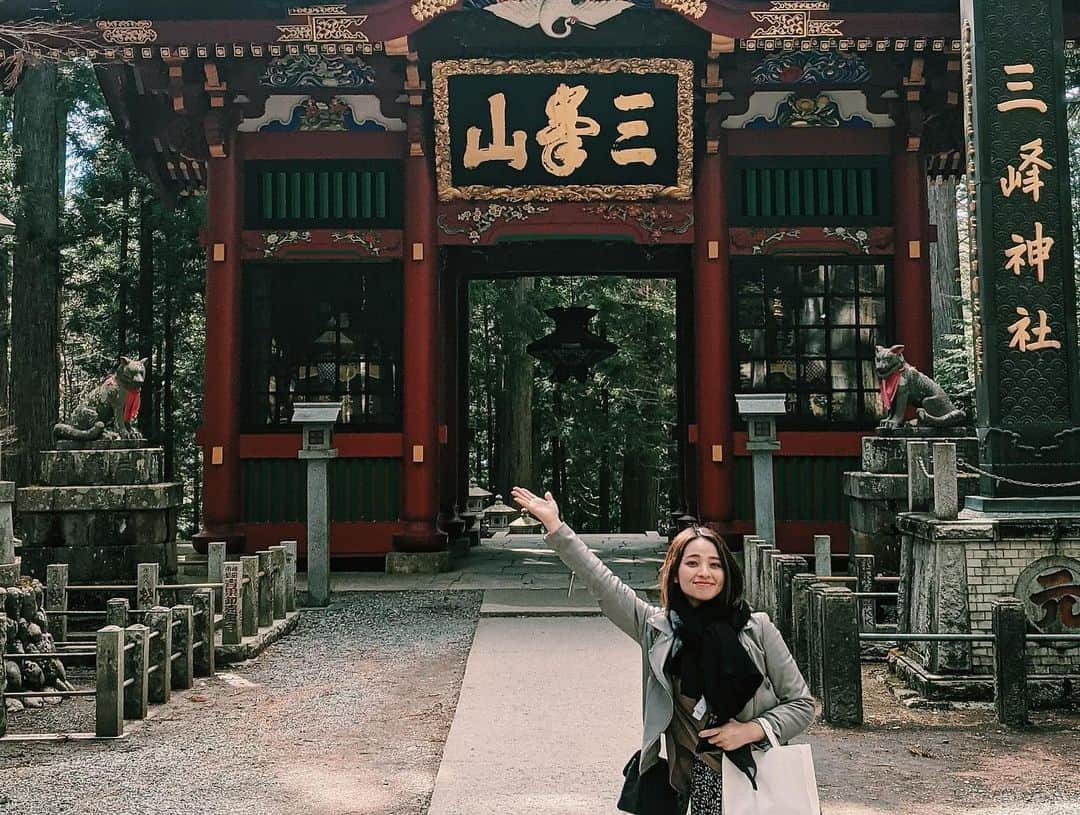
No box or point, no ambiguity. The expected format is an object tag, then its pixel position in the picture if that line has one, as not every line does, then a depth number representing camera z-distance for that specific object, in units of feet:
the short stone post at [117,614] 23.53
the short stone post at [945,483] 24.06
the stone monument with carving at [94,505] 33.88
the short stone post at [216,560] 30.32
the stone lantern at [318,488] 36.19
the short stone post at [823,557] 33.09
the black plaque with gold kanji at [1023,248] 24.57
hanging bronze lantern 57.52
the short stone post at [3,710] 20.44
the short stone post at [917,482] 26.66
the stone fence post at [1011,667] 20.97
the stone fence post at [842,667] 21.02
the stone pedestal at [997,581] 23.22
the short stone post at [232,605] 27.76
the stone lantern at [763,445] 34.50
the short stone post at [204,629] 25.96
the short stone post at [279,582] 32.37
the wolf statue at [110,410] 34.42
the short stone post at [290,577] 34.22
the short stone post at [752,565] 30.73
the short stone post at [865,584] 30.55
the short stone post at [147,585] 29.89
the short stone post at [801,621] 22.99
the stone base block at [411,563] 43.24
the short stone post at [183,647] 24.71
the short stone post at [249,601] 29.27
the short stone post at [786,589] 25.72
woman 9.96
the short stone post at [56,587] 30.22
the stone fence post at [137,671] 21.79
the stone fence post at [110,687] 20.33
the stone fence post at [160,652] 23.13
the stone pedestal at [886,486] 33.17
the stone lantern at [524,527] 67.62
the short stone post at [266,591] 30.96
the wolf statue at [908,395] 33.86
